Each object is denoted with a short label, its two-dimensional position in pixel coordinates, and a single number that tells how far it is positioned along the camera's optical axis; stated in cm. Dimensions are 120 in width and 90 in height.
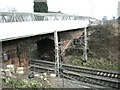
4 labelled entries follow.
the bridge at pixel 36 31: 1143
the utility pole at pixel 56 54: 1723
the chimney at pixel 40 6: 2556
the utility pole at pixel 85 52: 2368
